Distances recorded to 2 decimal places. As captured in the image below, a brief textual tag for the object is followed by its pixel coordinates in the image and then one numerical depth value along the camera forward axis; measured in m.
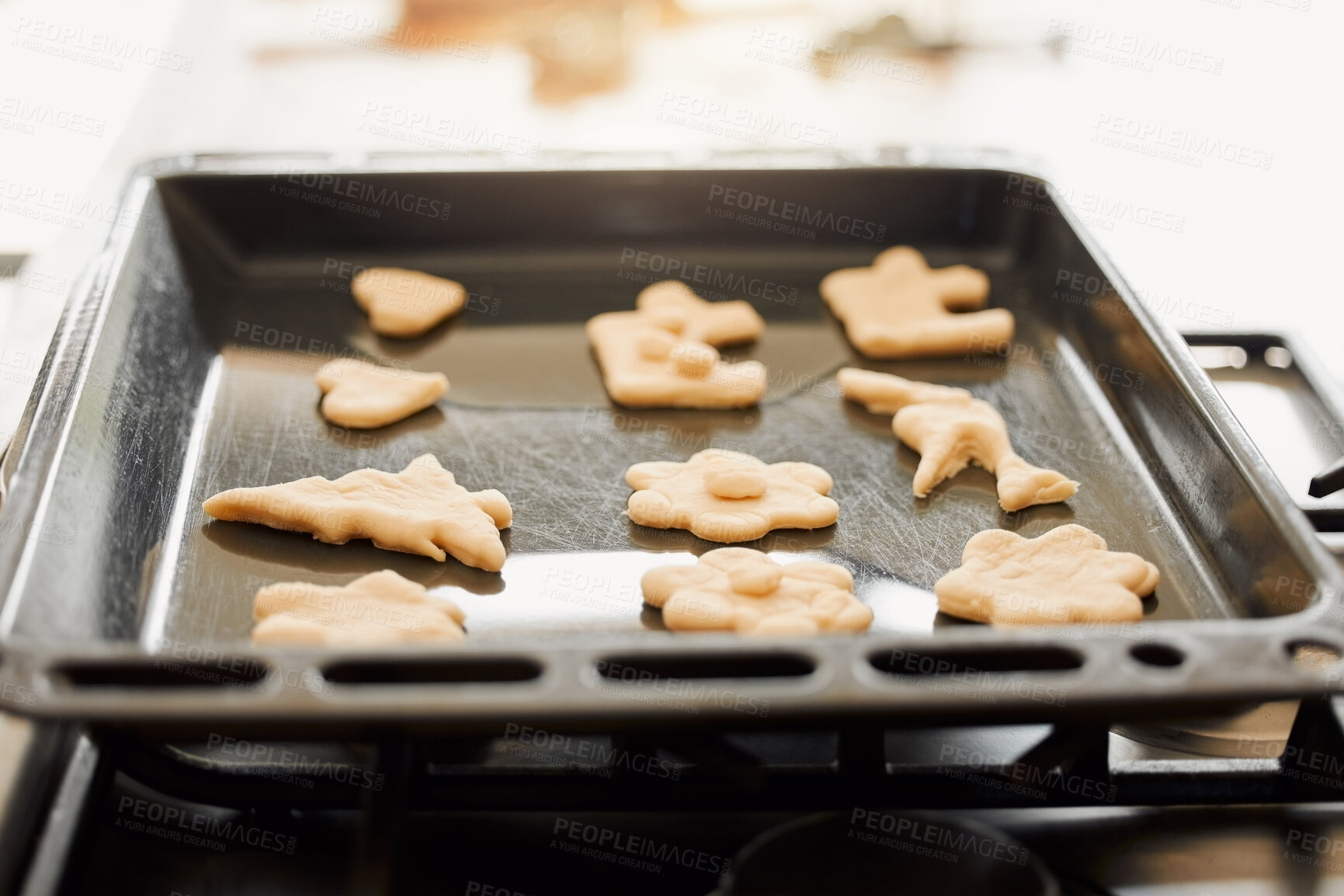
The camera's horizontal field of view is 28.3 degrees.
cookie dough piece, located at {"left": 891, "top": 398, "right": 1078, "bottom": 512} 0.91
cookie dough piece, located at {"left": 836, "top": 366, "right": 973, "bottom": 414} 0.97
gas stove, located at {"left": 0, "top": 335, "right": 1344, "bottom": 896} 0.80
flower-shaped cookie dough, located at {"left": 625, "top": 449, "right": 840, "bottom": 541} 0.90
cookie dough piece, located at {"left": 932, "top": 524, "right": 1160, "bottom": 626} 0.85
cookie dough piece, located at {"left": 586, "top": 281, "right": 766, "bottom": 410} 0.97
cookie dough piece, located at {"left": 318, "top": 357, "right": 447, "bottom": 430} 0.95
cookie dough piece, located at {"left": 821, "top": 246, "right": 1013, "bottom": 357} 1.00
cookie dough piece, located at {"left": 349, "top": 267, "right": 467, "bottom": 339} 1.01
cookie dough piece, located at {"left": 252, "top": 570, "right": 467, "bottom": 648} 0.83
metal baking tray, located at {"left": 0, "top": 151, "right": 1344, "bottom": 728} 0.76
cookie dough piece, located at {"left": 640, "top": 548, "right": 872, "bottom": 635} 0.84
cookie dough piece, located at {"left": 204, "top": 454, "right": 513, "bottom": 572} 0.88
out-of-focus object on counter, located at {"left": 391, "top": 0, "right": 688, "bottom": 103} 1.58
